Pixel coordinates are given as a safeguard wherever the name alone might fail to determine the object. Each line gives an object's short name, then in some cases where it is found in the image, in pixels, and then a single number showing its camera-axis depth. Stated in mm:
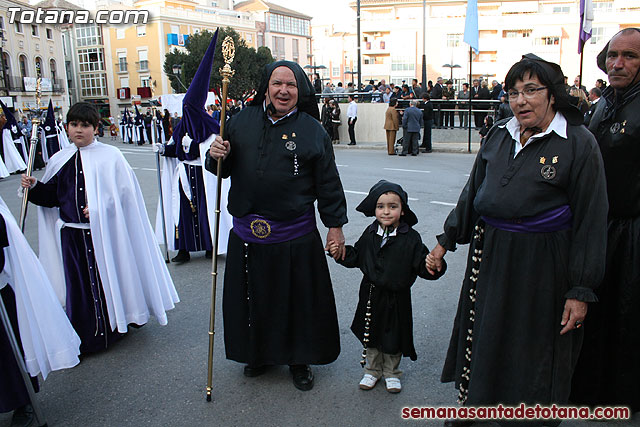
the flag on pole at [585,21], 11219
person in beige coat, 17400
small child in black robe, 3381
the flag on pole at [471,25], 14625
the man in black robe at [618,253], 2967
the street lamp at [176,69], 21797
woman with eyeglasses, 2559
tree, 52469
